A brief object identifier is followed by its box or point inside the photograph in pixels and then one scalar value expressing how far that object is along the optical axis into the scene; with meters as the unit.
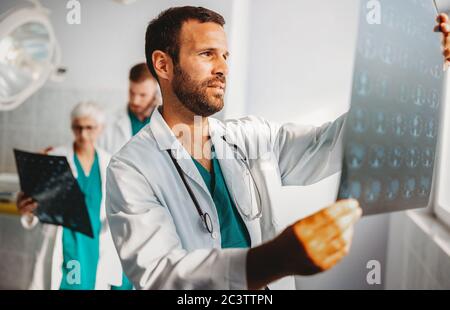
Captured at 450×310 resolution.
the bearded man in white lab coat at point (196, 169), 0.91
